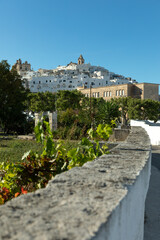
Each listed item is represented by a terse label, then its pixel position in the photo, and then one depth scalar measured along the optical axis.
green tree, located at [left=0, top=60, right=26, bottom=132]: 25.06
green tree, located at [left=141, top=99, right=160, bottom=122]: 51.47
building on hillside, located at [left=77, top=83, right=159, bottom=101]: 73.44
